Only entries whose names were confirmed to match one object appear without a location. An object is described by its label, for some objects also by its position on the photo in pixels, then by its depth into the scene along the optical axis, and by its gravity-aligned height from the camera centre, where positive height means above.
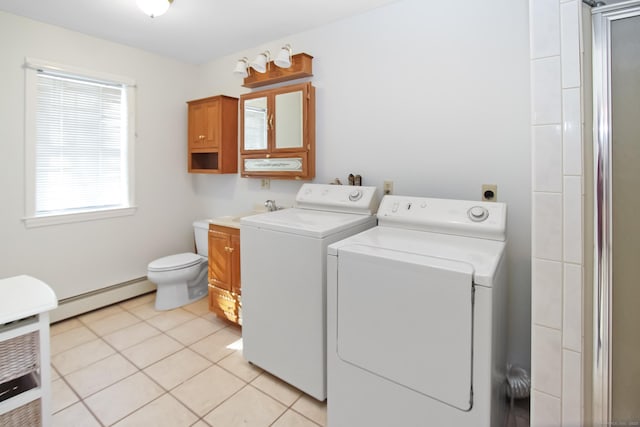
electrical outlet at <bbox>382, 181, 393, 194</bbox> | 2.25 +0.18
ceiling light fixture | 1.90 +1.24
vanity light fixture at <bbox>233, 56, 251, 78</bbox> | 2.62 +1.18
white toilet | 2.86 -0.56
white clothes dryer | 1.17 -0.45
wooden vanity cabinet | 2.48 -0.45
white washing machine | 1.71 -0.40
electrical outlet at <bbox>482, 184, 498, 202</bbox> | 1.87 +0.12
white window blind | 2.57 +0.61
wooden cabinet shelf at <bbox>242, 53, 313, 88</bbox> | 2.51 +1.15
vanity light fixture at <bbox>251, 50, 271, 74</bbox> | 2.51 +1.17
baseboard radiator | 2.71 -0.75
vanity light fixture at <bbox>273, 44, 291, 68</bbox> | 2.33 +1.13
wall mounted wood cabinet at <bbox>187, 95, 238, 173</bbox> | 3.09 +0.83
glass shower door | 0.93 +0.01
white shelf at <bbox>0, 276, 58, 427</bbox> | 1.25 -0.44
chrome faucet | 2.84 +0.08
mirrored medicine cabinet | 2.56 +0.68
